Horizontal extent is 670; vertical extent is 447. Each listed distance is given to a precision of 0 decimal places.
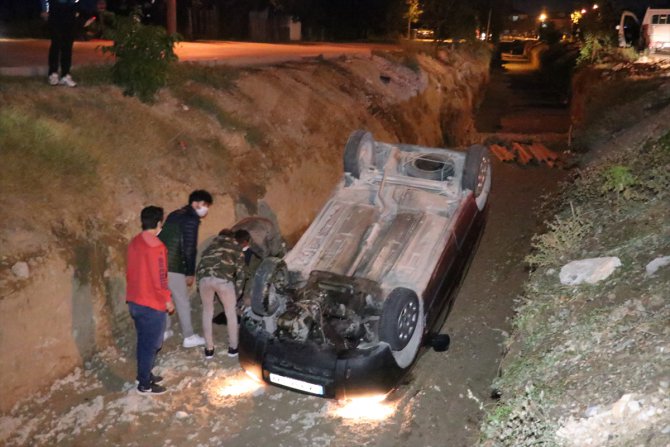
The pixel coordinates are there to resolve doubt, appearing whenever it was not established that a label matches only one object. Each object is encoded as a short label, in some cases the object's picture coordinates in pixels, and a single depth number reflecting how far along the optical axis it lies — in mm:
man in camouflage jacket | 5824
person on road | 7961
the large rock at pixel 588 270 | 5395
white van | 28047
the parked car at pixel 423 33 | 34734
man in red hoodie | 5203
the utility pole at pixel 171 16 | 13312
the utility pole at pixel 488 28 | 48700
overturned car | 5133
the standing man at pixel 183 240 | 6008
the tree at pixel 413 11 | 32206
